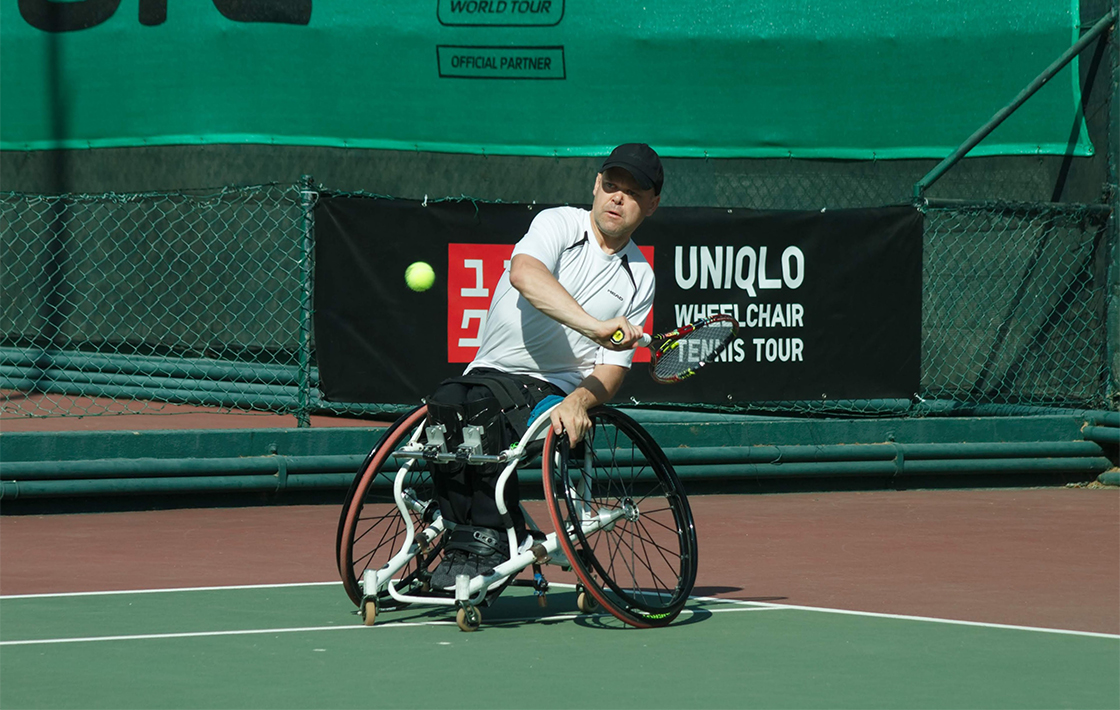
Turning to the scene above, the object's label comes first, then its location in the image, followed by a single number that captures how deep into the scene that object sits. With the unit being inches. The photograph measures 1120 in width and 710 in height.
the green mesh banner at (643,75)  767.1
